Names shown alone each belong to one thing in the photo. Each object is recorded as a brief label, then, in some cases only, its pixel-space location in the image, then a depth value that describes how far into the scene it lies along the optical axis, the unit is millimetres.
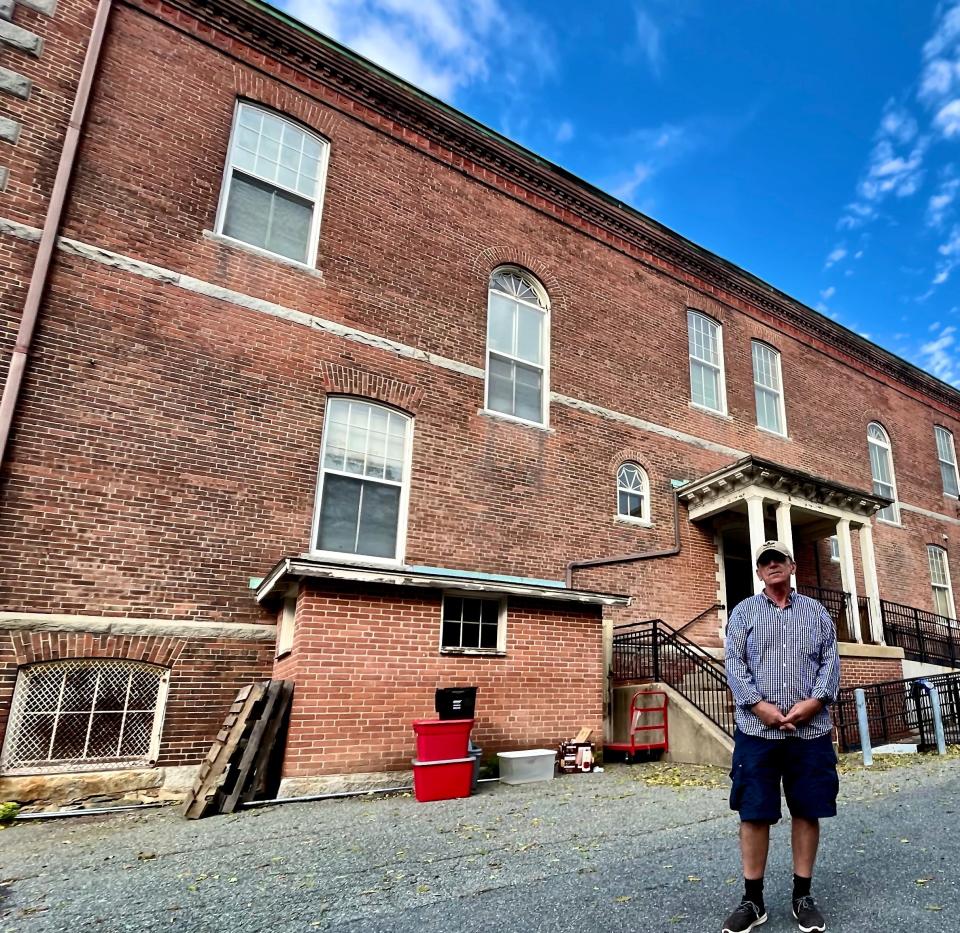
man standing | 3031
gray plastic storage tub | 7473
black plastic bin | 6910
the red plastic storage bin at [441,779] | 6598
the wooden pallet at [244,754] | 6281
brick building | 7480
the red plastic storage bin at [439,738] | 6652
